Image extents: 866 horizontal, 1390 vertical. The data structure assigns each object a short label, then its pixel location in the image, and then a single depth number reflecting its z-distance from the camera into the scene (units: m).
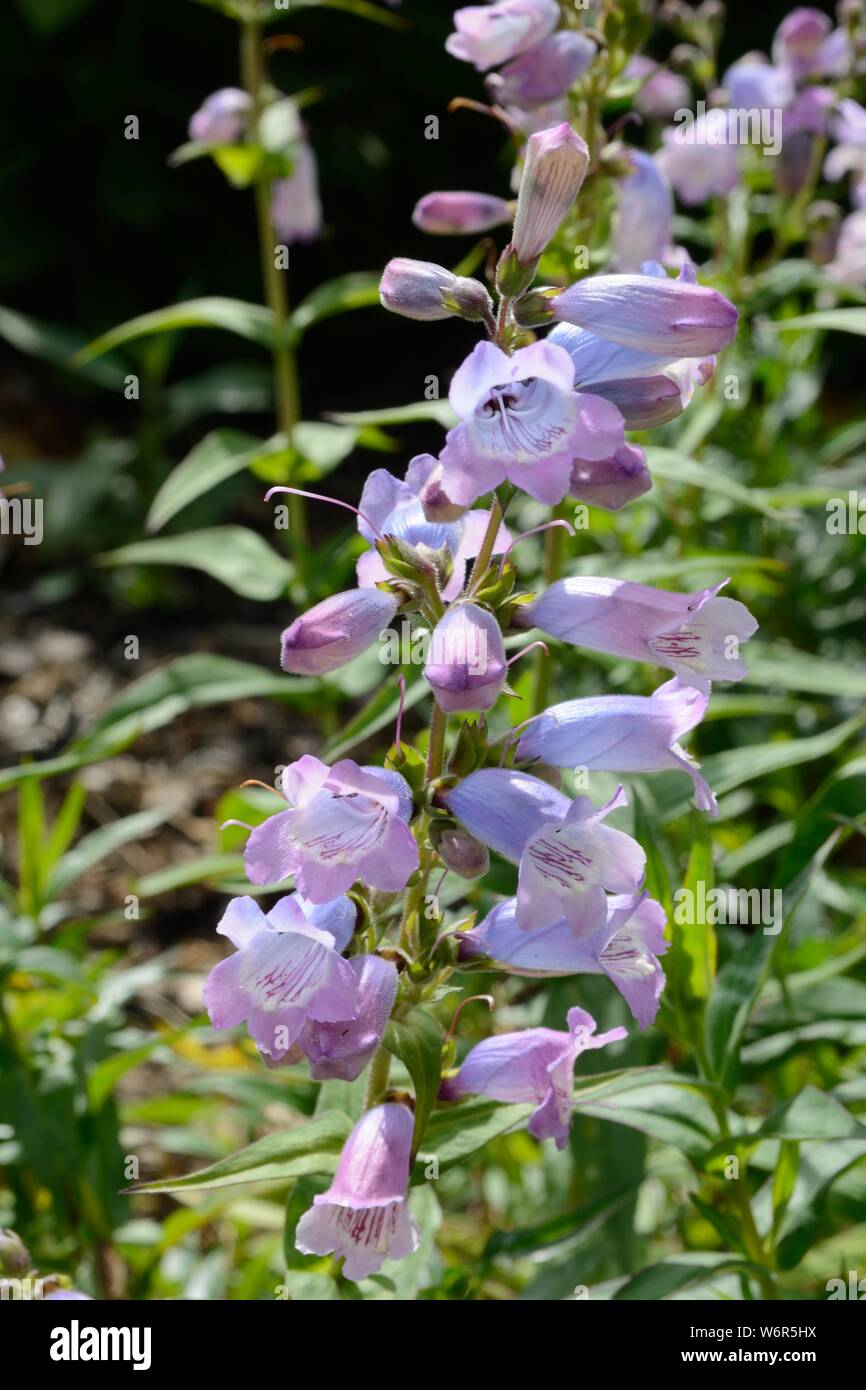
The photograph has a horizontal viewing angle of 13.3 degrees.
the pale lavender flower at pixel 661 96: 1.06
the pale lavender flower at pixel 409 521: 0.62
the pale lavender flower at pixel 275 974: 0.59
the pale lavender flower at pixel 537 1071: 0.60
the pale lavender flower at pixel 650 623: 0.60
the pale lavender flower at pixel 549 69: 0.72
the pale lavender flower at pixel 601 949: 0.59
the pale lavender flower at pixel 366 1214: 0.59
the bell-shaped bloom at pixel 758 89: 0.93
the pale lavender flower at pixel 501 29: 0.72
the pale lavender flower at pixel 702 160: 0.88
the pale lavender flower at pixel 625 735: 0.60
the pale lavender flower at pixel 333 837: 0.58
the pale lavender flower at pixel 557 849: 0.58
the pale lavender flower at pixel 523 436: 0.57
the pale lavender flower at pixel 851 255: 0.97
